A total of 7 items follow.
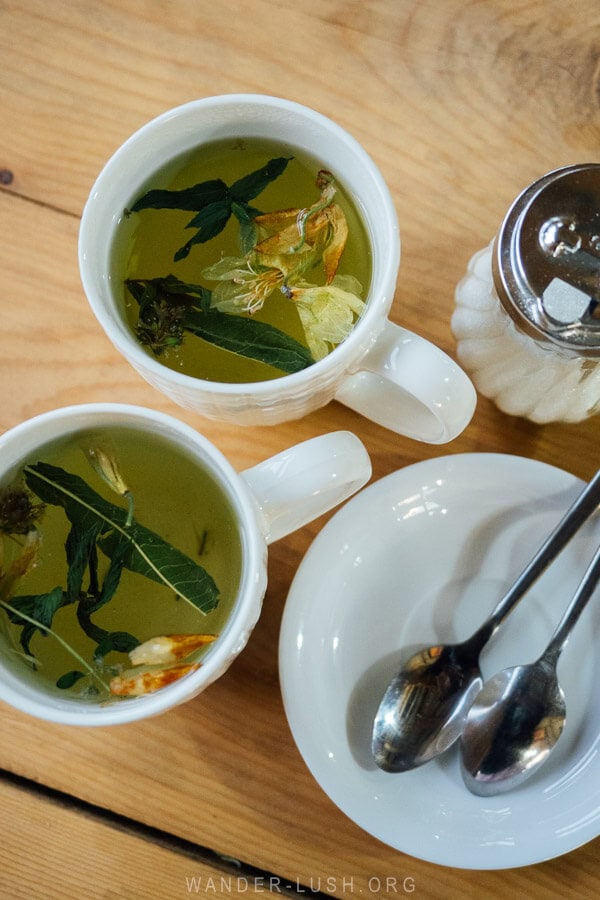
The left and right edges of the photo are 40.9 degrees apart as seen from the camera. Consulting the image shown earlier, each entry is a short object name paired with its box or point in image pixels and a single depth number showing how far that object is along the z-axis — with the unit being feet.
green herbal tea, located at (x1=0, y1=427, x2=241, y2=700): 1.93
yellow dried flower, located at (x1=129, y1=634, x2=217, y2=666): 1.92
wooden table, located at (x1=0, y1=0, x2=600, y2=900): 2.27
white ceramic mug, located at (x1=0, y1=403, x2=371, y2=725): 1.67
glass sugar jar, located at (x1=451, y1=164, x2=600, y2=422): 1.84
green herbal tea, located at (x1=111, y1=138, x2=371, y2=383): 2.01
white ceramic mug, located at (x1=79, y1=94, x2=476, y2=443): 1.73
